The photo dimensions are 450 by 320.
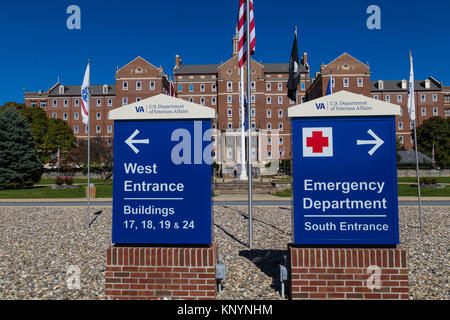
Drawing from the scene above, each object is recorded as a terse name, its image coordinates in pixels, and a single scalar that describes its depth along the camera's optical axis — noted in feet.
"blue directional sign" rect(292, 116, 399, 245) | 13.96
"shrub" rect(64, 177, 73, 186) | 99.09
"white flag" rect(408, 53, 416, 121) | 35.10
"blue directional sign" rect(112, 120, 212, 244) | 14.44
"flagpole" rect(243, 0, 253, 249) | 25.82
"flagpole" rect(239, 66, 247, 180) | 100.71
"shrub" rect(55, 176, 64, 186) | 95.90
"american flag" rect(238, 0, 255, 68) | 28.76
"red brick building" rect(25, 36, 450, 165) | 212.43
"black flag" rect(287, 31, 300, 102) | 29.53
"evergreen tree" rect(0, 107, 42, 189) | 98.89
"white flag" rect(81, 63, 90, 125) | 37.93
